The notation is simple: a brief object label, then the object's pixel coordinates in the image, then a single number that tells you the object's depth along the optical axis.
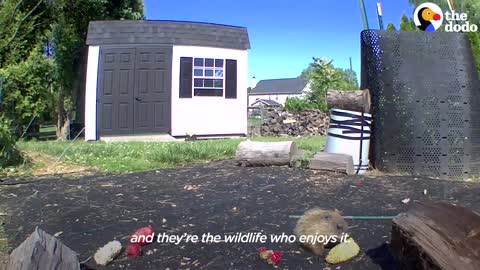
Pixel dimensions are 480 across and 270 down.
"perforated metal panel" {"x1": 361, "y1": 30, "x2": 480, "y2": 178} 5.58
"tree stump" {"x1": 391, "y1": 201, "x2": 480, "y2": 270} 2.27
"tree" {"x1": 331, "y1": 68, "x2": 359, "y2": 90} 22.29
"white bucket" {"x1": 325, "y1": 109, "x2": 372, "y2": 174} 5.88
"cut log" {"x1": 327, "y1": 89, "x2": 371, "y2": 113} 5.88
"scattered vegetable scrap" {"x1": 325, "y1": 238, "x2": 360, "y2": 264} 2.99
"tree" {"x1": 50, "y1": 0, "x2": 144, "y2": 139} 14.22
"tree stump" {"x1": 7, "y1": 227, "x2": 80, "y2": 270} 2.46
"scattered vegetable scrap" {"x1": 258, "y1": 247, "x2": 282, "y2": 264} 3.04
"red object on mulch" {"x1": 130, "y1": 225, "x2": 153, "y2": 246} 3.36
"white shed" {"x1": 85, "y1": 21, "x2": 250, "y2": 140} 12.29
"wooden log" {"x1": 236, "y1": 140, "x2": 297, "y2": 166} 5.87
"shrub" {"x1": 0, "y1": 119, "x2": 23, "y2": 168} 6.54
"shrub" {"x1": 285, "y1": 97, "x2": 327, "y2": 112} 17.14
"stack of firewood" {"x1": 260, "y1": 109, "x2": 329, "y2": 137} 15.26
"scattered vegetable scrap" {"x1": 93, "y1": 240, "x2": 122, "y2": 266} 3.12
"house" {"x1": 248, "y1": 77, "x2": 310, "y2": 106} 78.12
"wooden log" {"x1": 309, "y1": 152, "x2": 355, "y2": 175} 5.27
